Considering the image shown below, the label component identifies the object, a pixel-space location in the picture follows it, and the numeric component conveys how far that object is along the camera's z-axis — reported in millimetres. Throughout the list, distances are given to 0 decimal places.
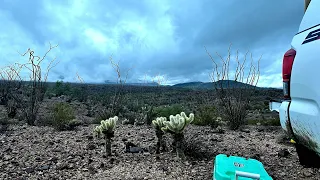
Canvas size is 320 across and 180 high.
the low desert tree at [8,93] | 6141
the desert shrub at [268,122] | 5106
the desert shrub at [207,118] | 4616
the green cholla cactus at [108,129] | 2745
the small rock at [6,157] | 2769
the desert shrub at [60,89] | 13171
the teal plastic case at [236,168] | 1375
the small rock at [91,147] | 3080
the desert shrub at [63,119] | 4299
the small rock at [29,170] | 2422
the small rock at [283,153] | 2716
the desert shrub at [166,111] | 5348
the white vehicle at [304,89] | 1281
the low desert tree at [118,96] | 5218
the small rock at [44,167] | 2453
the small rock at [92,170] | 2359
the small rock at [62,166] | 2453
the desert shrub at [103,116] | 5285
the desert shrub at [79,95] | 10877
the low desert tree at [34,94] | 5143
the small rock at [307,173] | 2187
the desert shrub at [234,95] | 4472
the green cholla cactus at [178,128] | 2457
